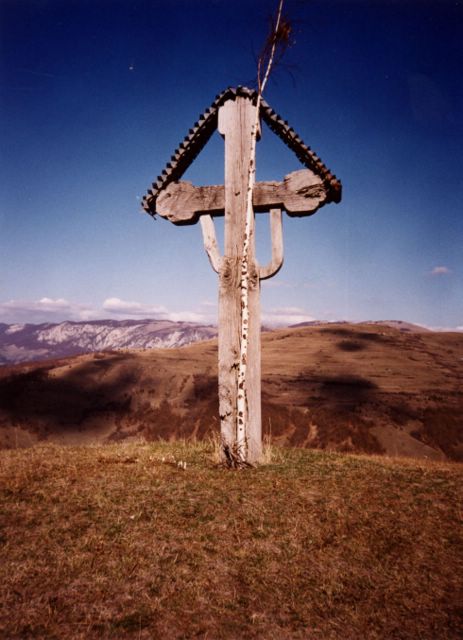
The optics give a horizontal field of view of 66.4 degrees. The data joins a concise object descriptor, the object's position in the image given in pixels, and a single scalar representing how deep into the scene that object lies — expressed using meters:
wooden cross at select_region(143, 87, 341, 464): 5.12
